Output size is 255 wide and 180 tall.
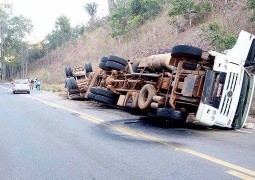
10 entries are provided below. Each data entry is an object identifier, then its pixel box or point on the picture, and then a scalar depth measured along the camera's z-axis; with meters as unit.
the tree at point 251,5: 14.02
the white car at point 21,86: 25.88
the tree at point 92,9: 47.31
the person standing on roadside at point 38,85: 31.89
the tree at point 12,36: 63.38
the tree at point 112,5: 43.19
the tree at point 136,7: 31.44
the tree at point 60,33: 54.53
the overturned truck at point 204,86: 7.62
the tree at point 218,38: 13.75
